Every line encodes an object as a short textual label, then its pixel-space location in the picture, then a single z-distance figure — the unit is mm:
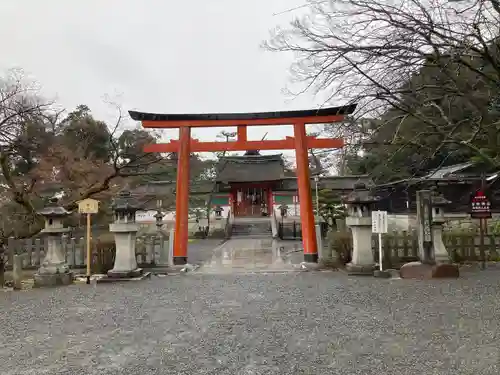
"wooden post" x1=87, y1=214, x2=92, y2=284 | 9375
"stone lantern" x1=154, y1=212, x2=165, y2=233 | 21016
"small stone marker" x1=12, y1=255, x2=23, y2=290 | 8820
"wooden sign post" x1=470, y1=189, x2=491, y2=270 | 10086
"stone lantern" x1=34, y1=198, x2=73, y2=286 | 9055
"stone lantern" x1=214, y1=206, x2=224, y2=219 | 28425
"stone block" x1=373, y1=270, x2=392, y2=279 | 9438
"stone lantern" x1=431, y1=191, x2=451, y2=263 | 9930
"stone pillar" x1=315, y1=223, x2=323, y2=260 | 12273
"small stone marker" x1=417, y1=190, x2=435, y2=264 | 9297
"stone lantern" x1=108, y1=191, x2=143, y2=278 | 10055
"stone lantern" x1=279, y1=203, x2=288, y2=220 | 26873
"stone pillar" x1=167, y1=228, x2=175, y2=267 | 11734
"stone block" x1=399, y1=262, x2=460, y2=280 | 9016
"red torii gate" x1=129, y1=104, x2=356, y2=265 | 12094
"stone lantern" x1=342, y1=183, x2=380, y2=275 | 9969
